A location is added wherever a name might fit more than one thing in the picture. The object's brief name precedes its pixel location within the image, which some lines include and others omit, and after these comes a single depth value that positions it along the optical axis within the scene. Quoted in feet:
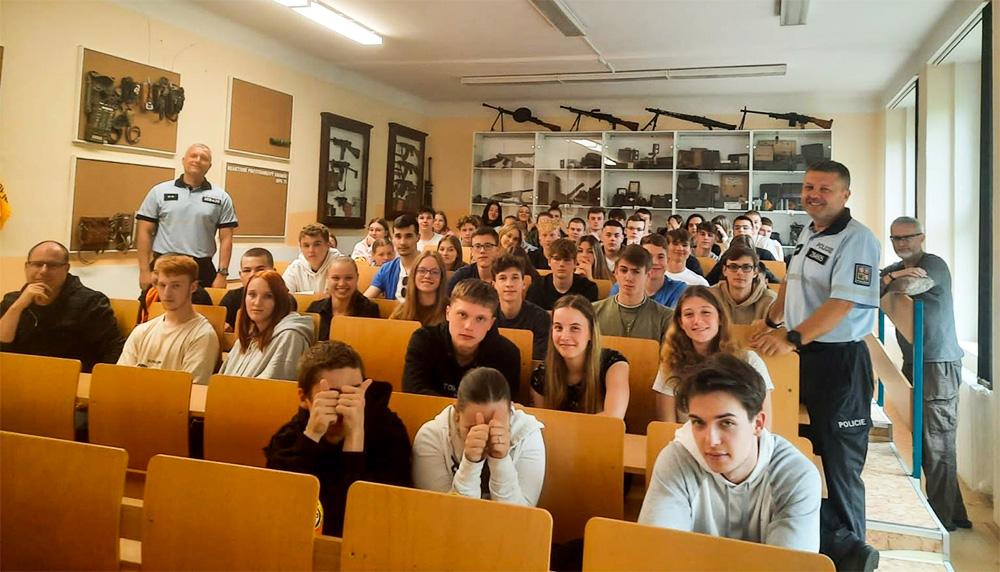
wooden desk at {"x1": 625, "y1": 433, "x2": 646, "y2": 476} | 6.42
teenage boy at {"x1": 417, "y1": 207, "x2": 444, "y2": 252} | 21.35
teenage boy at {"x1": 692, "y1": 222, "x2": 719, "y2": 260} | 19.97
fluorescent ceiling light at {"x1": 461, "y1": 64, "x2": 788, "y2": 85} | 22.67
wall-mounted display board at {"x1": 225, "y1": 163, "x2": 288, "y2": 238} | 19.95
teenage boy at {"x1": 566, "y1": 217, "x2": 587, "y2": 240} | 20.31
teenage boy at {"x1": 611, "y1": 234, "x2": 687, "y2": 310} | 12.66
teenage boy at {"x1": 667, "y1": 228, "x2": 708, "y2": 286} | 14.35
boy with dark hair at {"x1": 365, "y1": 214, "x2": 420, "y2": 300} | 14.60
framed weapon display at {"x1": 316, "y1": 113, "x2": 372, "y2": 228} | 23.99
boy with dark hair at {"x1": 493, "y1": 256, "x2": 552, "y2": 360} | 10.85
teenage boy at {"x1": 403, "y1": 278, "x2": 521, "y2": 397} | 8.35
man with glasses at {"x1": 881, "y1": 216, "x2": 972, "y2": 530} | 10.77
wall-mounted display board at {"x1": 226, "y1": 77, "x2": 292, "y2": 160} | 19.67
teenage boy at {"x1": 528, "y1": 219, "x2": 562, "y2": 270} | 18.88
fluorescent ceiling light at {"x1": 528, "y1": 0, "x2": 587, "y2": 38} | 16.76
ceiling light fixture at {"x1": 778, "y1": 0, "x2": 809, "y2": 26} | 16.11
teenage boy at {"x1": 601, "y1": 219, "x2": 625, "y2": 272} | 17.42
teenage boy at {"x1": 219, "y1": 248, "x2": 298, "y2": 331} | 12.20
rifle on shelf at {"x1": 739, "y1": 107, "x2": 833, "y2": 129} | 25.41
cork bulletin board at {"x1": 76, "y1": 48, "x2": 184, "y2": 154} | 14.98
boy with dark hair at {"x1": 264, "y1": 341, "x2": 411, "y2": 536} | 5.98
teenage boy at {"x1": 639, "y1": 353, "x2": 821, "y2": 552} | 4.89
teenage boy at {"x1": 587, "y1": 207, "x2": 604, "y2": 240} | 22.57
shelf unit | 26.45
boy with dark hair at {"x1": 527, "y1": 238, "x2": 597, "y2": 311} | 12.93
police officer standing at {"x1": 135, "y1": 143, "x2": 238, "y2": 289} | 14.90
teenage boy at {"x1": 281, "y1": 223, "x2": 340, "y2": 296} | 14.57
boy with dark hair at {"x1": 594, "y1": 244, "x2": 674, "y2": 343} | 10.53
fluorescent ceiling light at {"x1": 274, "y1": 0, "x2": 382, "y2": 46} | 17.13
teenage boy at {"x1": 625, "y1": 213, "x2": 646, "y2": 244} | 18.79
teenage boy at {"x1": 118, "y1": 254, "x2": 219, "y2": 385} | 9.43
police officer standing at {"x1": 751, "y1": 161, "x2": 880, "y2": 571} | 8.33
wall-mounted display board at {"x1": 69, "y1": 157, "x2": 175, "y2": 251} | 15.01
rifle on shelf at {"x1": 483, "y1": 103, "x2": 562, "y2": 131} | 30.01
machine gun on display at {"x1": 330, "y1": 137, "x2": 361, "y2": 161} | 24.75
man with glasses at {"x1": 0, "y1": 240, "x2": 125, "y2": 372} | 10.26
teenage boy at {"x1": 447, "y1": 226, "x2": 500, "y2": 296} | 13.70
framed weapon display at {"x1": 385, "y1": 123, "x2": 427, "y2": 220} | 28.71
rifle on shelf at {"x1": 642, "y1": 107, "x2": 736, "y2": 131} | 27.14
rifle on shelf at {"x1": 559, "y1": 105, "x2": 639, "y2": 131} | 28.58
